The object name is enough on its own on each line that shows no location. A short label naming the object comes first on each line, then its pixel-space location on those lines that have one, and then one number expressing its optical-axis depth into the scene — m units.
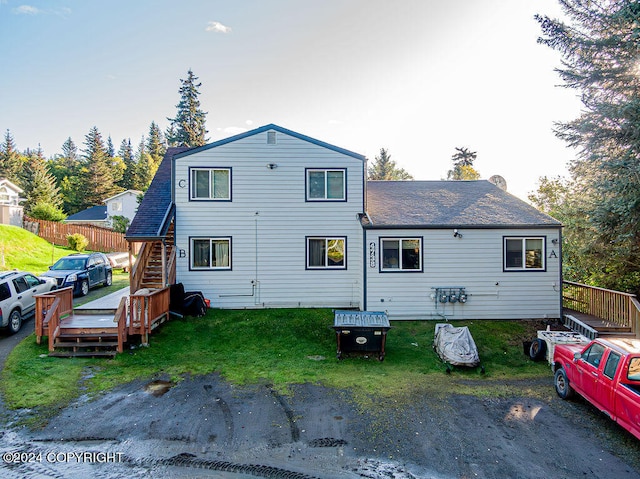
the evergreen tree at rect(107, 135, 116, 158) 89.02
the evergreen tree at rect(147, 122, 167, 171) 60.69
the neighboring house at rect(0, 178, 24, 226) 29.38
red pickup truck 5.31
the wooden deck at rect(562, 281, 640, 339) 10.85
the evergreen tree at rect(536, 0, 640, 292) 10.15
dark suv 15.16
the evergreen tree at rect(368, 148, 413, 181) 61.78
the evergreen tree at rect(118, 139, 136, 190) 56.27
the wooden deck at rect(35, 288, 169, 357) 9.28
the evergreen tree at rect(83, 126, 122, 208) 50.34
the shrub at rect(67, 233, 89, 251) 27.61
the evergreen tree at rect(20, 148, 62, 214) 43.31
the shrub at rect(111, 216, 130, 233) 35.34
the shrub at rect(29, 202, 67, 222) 33.31
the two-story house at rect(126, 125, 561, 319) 13.55
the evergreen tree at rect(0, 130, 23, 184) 53.03
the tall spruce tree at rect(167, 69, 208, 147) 43.50
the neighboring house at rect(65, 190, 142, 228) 40.97
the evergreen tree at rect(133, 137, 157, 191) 52.20
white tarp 8.90
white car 10.51
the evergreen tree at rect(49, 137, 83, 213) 51.94
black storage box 9.27
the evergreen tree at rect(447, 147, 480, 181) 67.56
